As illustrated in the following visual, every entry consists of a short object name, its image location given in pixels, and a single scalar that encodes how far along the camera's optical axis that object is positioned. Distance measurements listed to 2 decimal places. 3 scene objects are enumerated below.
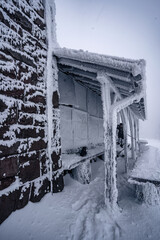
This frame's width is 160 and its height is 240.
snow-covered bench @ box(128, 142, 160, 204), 2.74
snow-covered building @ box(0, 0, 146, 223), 1.92
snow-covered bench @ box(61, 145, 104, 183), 3.25
